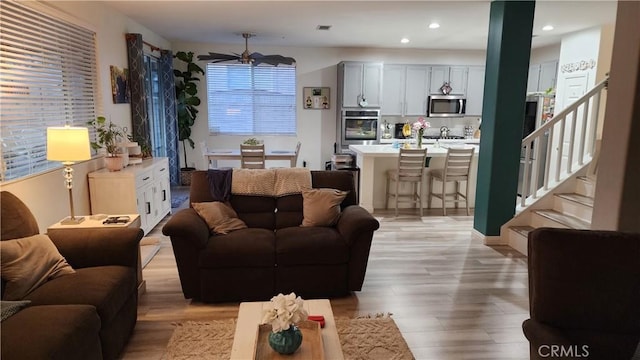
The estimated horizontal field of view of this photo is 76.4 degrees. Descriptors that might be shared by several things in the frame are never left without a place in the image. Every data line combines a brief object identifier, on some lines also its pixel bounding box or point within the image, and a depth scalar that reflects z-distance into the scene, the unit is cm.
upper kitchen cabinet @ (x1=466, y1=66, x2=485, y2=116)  820
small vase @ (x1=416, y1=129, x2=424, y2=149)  583
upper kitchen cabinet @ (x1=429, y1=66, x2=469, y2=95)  807
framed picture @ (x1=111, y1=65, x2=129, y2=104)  487
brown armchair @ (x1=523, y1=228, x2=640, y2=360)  178
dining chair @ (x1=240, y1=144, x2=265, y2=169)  593
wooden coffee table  184
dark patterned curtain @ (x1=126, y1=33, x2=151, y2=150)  528
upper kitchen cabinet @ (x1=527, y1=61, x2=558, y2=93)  722
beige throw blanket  361
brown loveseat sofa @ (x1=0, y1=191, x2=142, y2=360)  177
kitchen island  577
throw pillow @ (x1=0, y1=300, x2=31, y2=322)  192
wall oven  783
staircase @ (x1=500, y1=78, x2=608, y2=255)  438
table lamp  282
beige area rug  248
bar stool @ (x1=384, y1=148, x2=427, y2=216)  554
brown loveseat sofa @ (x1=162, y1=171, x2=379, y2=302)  299
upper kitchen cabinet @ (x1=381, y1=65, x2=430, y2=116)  798
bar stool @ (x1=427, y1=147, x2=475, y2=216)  564
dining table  618
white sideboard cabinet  418
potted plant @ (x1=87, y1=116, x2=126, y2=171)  428
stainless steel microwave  810
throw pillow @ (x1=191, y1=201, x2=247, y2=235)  326
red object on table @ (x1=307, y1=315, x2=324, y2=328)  208
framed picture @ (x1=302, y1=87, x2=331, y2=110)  821
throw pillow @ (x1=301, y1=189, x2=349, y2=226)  344
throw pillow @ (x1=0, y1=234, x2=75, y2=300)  212
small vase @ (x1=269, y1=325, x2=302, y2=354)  175
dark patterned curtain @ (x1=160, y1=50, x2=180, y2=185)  695
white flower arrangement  175
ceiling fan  598
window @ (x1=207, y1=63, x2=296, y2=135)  808
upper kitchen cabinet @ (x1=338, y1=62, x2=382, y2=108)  771
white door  630
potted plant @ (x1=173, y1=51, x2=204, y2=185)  757
